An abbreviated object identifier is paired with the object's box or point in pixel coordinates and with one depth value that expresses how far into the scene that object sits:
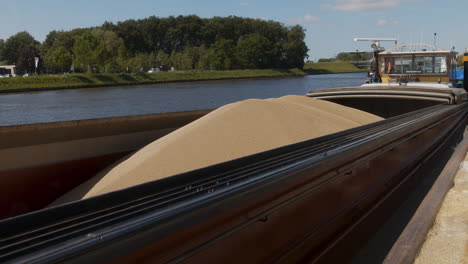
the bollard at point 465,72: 15.10
